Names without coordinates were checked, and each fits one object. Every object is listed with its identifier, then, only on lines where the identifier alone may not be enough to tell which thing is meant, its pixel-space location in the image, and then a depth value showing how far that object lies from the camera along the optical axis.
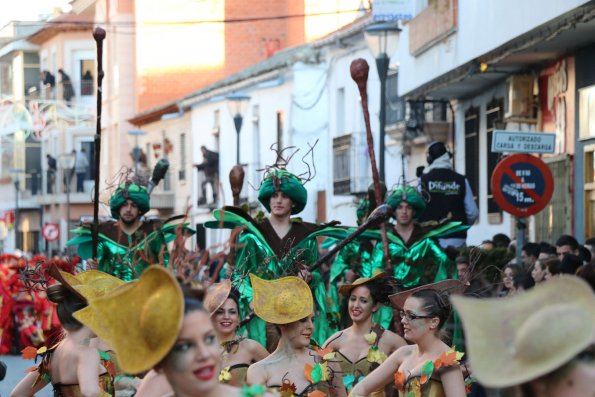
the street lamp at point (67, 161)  50.00
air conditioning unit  21.50
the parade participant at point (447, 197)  16.56
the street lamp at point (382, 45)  19.38
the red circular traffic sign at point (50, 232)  52.62
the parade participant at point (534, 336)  4.30
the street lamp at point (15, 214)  67.91
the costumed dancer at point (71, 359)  8.02
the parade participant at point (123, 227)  13.80
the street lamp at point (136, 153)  47.31
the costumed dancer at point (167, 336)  4.81
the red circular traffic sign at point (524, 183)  15.12
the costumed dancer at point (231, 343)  8.95
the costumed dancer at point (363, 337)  9.54
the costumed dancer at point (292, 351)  8.16
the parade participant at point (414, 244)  13.54
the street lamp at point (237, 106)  33.12
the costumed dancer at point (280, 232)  11.95
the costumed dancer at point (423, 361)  7.64
